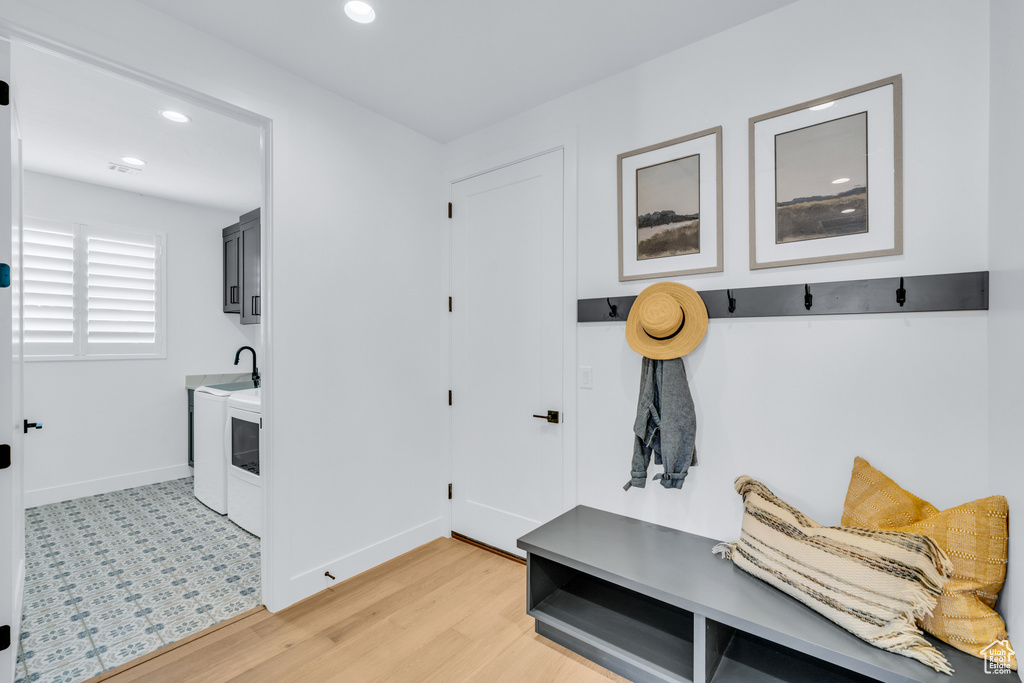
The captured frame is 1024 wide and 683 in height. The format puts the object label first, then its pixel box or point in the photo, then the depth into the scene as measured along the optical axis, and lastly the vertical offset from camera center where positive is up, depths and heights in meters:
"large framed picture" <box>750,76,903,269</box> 1.56 +0.58
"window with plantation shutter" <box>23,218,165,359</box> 3.45 +0.39
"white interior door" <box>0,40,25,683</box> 1.46 -0.16
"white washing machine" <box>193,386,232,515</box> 3.23 -0.78
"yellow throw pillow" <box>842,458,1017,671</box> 1.22 -0.63
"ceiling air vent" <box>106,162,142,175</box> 3.29 +1.24
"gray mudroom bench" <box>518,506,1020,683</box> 1.28 -0.84
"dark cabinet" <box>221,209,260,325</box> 3.74 +0.62
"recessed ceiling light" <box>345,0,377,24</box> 1.74 +1.26
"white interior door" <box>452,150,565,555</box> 2.44 -0.05
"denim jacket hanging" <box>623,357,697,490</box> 1.88 -0.34
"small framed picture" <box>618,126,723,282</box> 1.93 +0.58
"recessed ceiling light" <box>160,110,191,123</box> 2.51 +1.23
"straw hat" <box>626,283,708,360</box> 1.90 +0.08
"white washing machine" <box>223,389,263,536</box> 2.89 -0.77
